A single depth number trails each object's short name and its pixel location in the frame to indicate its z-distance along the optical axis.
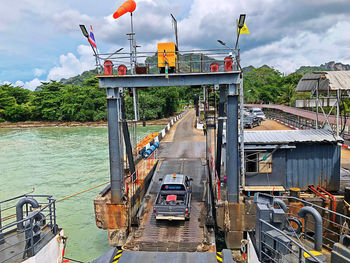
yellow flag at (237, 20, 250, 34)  12.57
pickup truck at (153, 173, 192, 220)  11.41
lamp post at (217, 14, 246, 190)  10.77
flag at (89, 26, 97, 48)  11.48
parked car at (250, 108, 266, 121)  44.46
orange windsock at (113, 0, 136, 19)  11.77
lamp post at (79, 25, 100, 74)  10.95
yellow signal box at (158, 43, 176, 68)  11.98
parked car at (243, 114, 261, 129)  35.84
